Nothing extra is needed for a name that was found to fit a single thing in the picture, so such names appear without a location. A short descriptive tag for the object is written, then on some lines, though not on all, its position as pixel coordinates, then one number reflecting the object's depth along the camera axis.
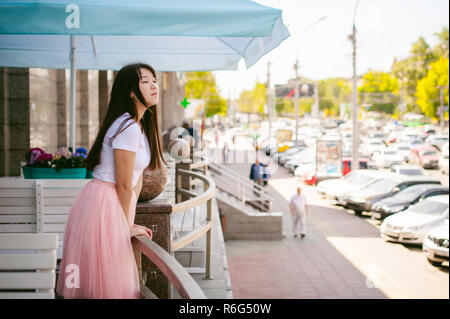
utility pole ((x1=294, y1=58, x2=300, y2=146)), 38.79
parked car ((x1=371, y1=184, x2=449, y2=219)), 19.12
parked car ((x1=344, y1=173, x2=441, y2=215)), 21.05
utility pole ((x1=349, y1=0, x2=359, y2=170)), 25.92
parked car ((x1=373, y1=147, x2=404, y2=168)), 37.28
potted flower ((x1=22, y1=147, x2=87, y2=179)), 5.06
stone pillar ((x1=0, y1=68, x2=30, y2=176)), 9.07
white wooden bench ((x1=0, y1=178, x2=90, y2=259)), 4.36
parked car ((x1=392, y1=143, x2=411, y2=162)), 42.09
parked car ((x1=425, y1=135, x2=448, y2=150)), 50.80
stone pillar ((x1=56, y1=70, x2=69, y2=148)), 11.09
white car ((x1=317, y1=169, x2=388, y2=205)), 22.98
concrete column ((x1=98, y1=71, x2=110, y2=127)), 15.26
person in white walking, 17.44
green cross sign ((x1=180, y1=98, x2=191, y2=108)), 20.72
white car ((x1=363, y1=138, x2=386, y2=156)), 46.86
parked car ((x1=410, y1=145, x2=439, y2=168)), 38.91
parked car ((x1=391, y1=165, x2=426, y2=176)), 26.10
